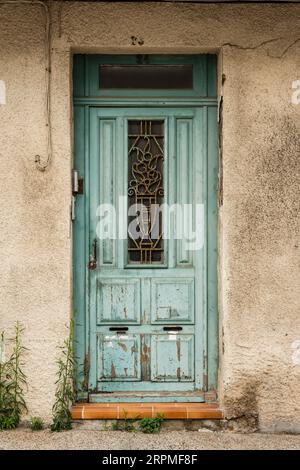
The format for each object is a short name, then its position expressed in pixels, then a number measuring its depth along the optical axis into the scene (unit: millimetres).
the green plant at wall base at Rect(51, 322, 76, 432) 5379
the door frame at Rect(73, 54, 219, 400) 5656
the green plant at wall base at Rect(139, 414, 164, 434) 5362
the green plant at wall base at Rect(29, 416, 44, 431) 5375
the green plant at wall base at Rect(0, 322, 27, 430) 5387
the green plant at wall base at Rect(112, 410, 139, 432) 5418
